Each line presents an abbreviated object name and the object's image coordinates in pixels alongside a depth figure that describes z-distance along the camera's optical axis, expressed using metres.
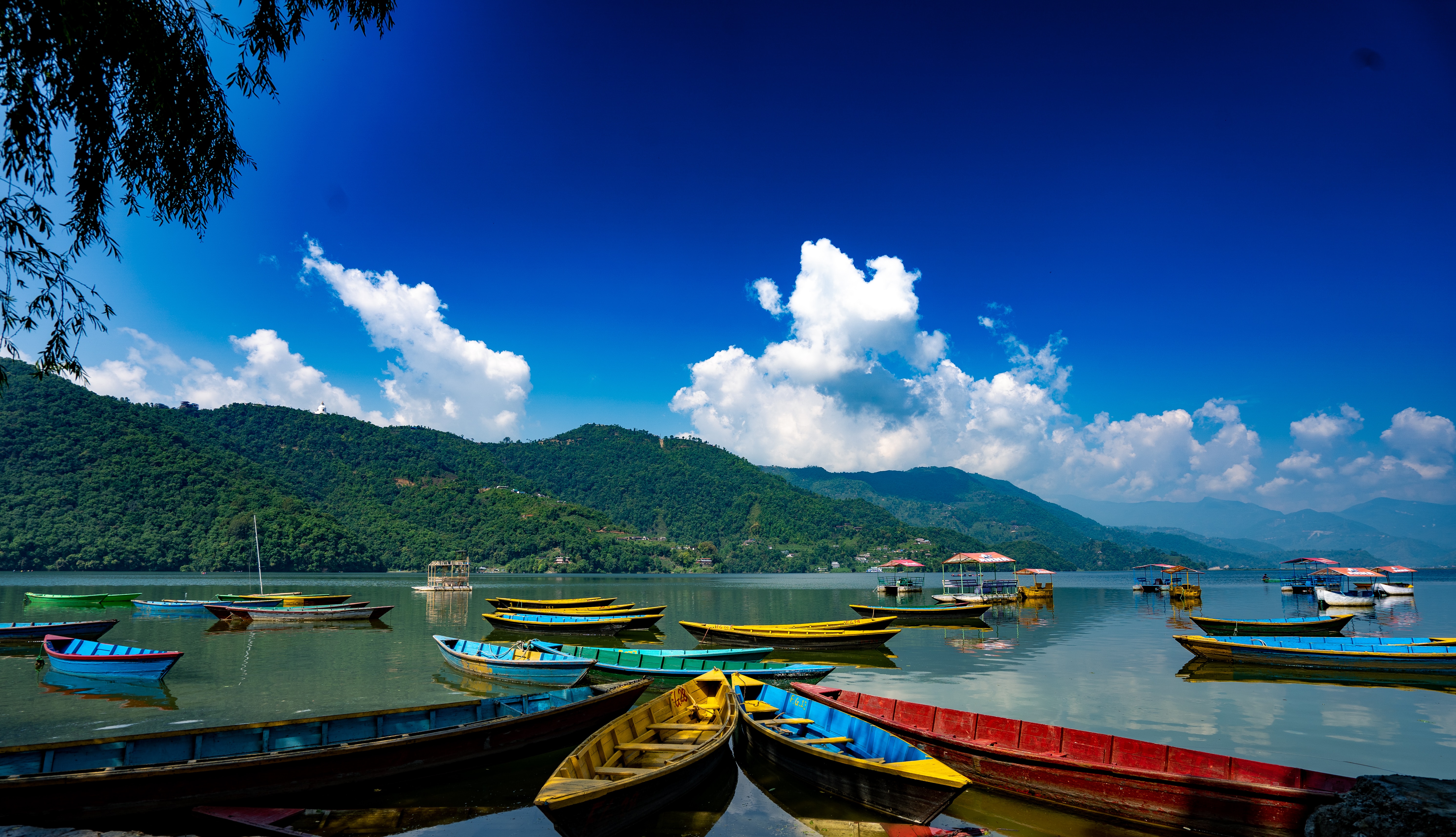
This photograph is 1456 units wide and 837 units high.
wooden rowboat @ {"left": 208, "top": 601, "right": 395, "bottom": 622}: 33.91
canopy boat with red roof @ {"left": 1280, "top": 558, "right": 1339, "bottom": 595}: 61.81
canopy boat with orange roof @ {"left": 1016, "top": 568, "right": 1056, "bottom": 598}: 52.78
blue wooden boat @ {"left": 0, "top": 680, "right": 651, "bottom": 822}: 7.61
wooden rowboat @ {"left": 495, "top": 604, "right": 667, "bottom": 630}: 32.41
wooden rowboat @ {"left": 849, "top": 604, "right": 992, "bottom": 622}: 37.97
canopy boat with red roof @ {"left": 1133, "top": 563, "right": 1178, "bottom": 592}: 60.84
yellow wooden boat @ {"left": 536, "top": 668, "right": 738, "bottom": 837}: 6.93
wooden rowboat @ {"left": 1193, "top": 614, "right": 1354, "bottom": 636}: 27.12
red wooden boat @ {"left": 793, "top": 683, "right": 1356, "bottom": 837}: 7.85
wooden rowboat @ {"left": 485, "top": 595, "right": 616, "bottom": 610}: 37.44
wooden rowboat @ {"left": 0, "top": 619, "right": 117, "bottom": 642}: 23.41
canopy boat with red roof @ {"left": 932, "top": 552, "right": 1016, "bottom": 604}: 44.84
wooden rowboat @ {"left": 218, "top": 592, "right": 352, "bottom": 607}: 38.56
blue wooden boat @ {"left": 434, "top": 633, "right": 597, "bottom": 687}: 16.83
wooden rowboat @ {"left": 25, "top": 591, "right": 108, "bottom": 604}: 40.03
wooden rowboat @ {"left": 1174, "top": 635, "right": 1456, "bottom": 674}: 20.12
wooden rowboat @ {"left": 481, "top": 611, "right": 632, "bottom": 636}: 31.75
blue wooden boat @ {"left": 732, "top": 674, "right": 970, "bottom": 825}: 7.89
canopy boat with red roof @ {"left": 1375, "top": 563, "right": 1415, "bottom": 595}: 60.09
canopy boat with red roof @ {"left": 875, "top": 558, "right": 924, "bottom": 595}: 56.03
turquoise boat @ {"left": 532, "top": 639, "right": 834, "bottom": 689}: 17.27
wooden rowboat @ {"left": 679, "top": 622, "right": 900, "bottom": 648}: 26.31
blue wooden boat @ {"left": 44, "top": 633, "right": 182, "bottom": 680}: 17.39
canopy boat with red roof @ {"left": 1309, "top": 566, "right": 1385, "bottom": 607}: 46.84
